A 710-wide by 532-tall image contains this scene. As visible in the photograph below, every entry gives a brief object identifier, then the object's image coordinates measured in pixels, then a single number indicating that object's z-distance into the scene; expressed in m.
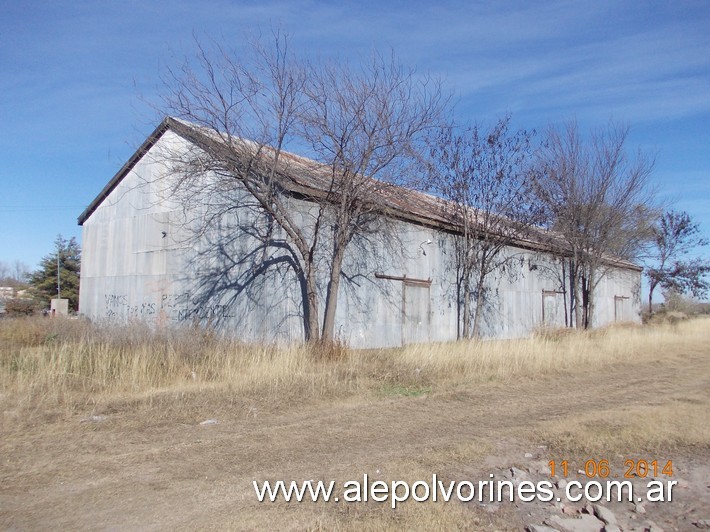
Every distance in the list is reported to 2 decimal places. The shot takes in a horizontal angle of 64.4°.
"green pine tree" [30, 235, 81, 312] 35.91
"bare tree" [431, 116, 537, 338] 16.98
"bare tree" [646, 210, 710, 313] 36.78
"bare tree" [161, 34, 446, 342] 12.12
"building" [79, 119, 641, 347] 13.95
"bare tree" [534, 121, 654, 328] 20.49
